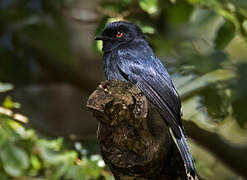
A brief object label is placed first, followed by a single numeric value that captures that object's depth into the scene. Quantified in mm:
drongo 8125
